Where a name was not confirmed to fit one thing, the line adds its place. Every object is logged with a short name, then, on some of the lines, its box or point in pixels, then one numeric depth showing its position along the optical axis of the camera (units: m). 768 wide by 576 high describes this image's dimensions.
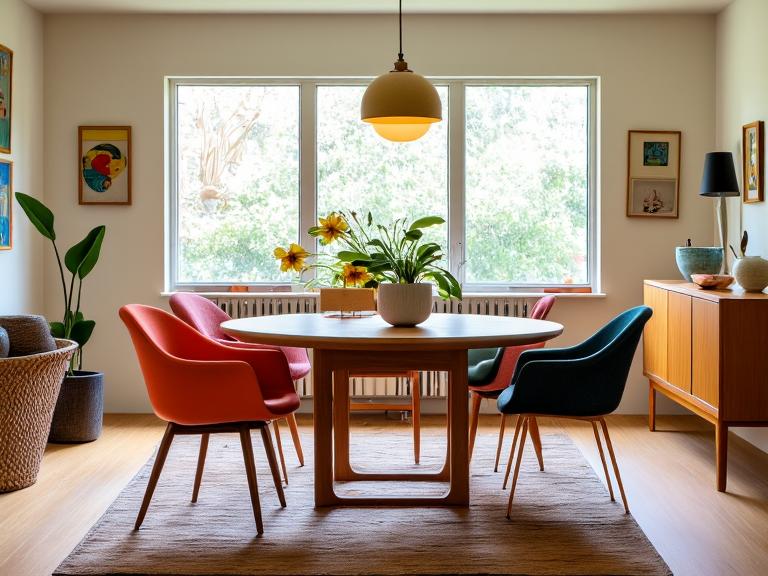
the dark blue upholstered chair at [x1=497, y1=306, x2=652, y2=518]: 3.20
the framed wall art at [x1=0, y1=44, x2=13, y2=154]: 4.77
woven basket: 3.59
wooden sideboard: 3.74
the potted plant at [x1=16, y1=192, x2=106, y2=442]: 4.58
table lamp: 4.58
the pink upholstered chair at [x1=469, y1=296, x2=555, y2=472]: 3.88
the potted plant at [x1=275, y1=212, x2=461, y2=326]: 3.44
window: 5.48
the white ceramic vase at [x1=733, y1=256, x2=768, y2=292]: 3.91
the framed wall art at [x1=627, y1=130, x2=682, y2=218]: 5.33
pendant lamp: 3.46
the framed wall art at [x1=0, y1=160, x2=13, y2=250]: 4.79
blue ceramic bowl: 4.54
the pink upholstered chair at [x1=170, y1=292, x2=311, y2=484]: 3.96
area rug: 2.82
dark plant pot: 4.59
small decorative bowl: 4.13
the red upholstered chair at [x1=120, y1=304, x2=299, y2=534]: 3.03
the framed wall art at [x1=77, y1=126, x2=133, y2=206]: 5.34
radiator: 5.33
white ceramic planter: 3.43
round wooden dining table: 3.04
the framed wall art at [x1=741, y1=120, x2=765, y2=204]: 4.55
